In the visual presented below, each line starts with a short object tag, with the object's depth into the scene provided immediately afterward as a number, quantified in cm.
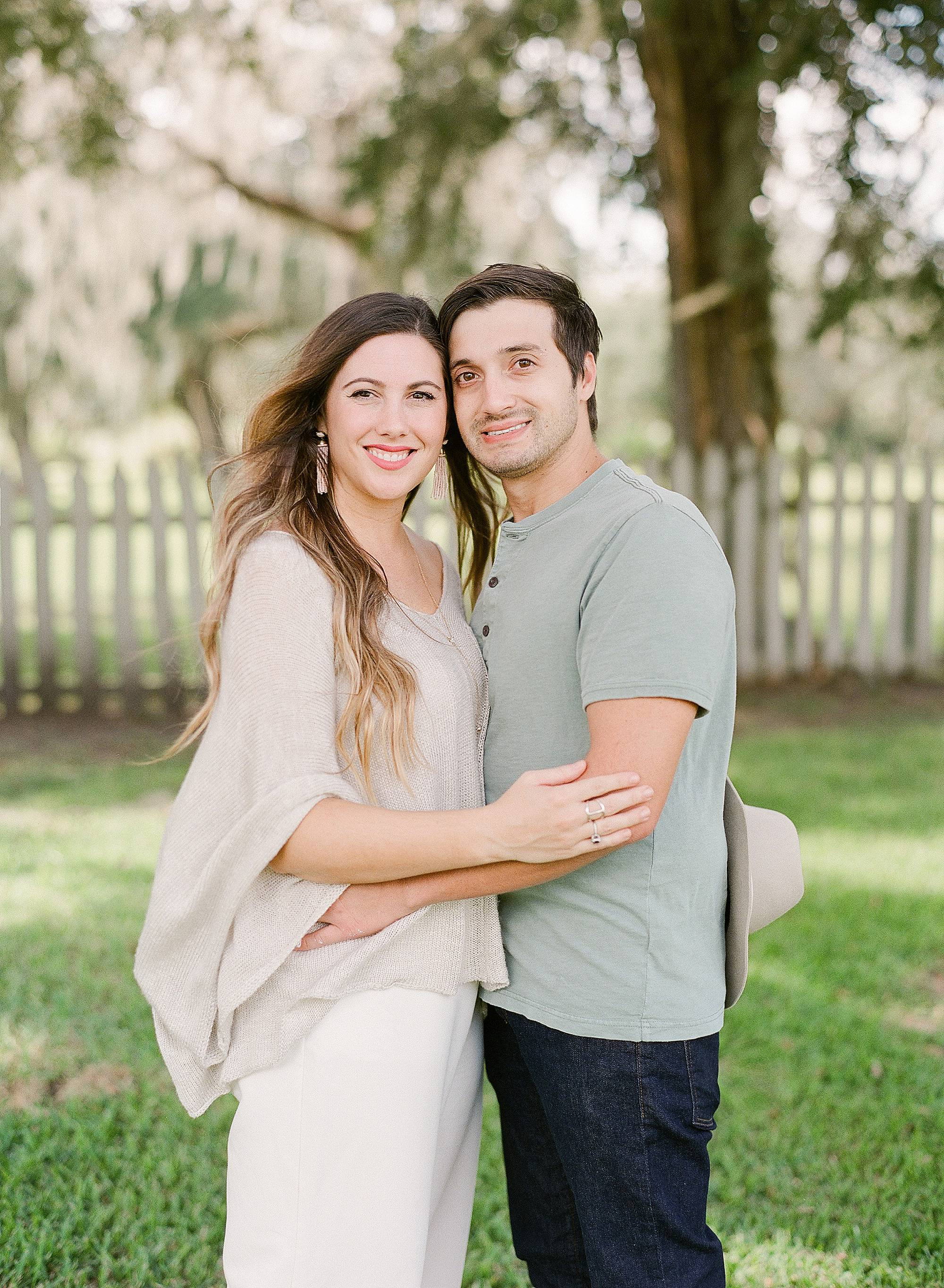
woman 185
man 184
